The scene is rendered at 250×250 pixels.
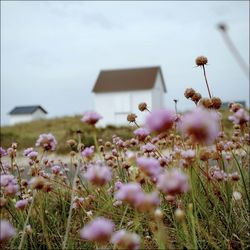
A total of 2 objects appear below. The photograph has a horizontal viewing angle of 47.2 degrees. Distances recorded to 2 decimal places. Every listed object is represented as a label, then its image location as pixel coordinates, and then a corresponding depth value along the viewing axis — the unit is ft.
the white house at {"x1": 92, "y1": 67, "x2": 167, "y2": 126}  56.44
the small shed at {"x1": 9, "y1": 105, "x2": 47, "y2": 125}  88.52
